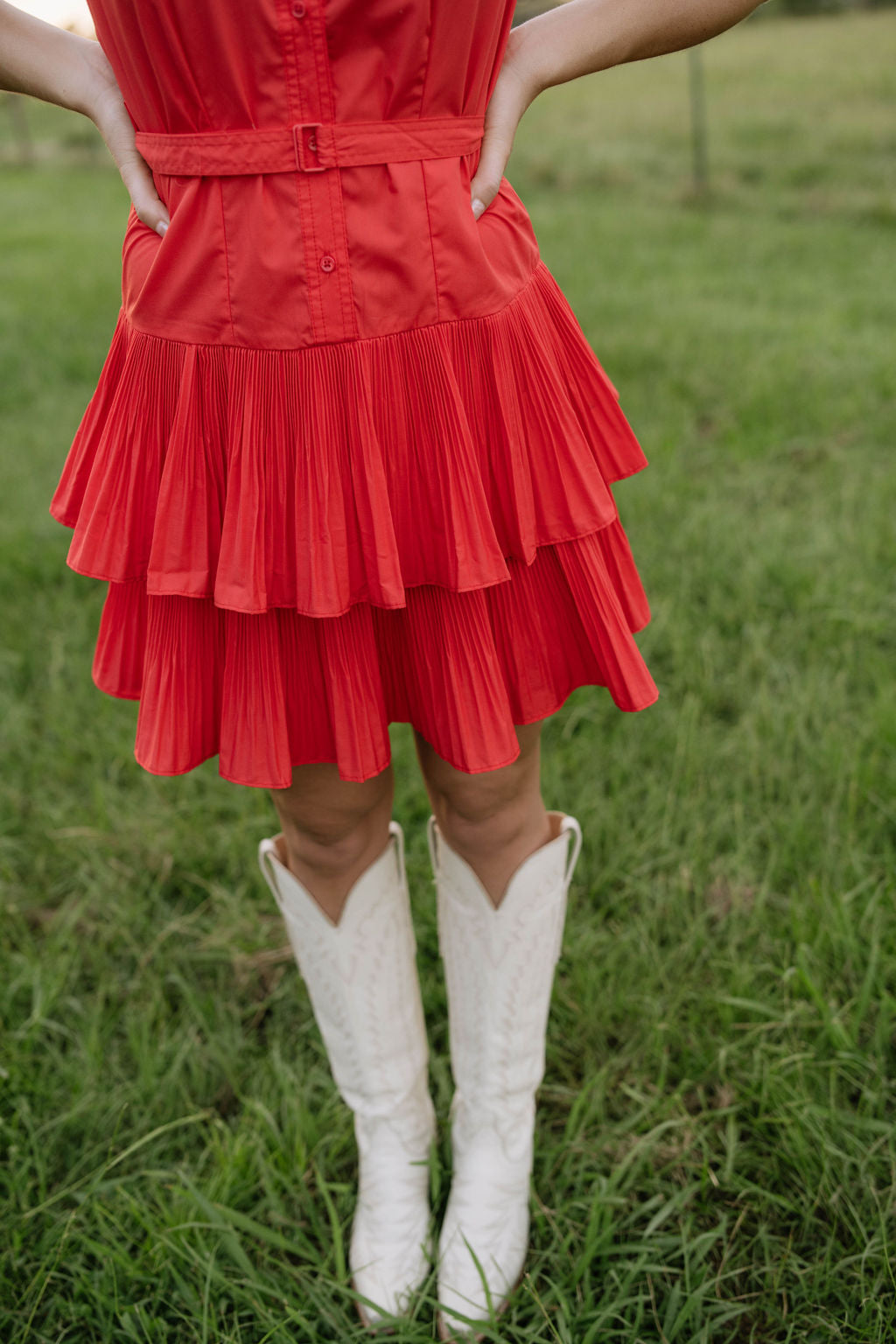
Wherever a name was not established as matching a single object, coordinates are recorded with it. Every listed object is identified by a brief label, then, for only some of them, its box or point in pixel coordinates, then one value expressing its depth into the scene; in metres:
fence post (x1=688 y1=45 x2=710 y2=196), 6.45
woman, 0.82
